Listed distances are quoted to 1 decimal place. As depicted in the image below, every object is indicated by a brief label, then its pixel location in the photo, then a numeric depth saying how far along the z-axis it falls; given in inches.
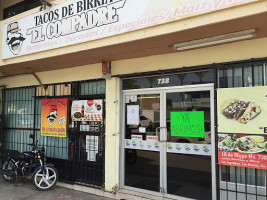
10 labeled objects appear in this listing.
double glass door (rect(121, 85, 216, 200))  164.9
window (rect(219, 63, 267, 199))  142.6
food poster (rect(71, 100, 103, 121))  215.3
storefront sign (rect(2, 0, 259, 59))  131.1
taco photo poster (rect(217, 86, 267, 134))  137.8
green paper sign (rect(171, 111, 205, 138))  165.1
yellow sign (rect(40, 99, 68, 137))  237.0
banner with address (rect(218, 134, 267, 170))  136.6
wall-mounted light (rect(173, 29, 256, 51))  133.5
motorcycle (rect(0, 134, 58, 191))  219.3
